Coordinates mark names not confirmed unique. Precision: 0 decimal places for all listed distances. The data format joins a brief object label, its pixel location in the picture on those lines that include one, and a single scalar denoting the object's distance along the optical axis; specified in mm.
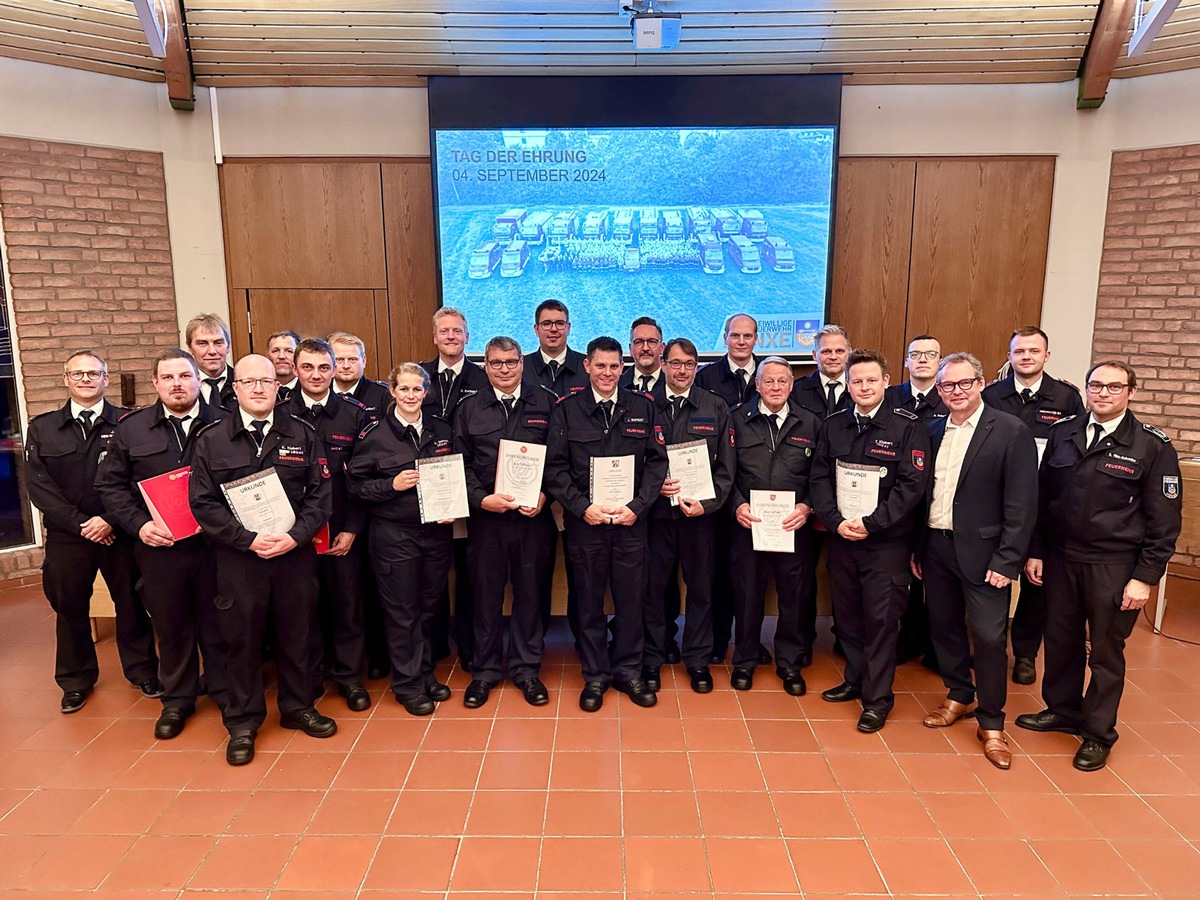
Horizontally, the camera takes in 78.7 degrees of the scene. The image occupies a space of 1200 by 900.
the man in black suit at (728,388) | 4191
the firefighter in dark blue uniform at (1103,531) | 3131
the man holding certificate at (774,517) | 3816
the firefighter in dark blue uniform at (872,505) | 3471
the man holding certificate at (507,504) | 3670
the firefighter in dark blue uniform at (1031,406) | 4086
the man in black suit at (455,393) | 4180
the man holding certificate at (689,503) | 3803
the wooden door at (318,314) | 6504
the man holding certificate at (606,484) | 3691
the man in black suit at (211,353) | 4176
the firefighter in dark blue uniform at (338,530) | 3705
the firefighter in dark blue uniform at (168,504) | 3332
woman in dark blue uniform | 3615
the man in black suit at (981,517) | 3246
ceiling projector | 5367
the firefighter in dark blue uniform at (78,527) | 3615
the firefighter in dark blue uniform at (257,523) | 3221
